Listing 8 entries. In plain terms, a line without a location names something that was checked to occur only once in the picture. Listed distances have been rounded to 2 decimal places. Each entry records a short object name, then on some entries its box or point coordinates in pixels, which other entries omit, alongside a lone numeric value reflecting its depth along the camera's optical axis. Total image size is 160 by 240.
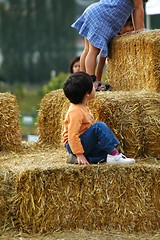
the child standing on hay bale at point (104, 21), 12.33
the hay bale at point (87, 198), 9.92
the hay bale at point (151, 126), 10.79
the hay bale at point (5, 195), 10.00
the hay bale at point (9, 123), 12.39
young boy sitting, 10.24
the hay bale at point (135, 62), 11.39
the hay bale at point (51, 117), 12.78
